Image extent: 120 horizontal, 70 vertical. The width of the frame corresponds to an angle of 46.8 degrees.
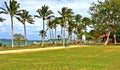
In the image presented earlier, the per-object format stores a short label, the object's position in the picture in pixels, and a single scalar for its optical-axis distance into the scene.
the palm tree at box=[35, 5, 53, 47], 41.51
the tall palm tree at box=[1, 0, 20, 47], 36.28
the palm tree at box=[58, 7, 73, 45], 46.71
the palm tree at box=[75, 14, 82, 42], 56.50
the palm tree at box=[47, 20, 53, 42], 51.92
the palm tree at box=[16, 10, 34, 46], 42.98
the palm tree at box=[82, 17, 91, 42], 57.77
